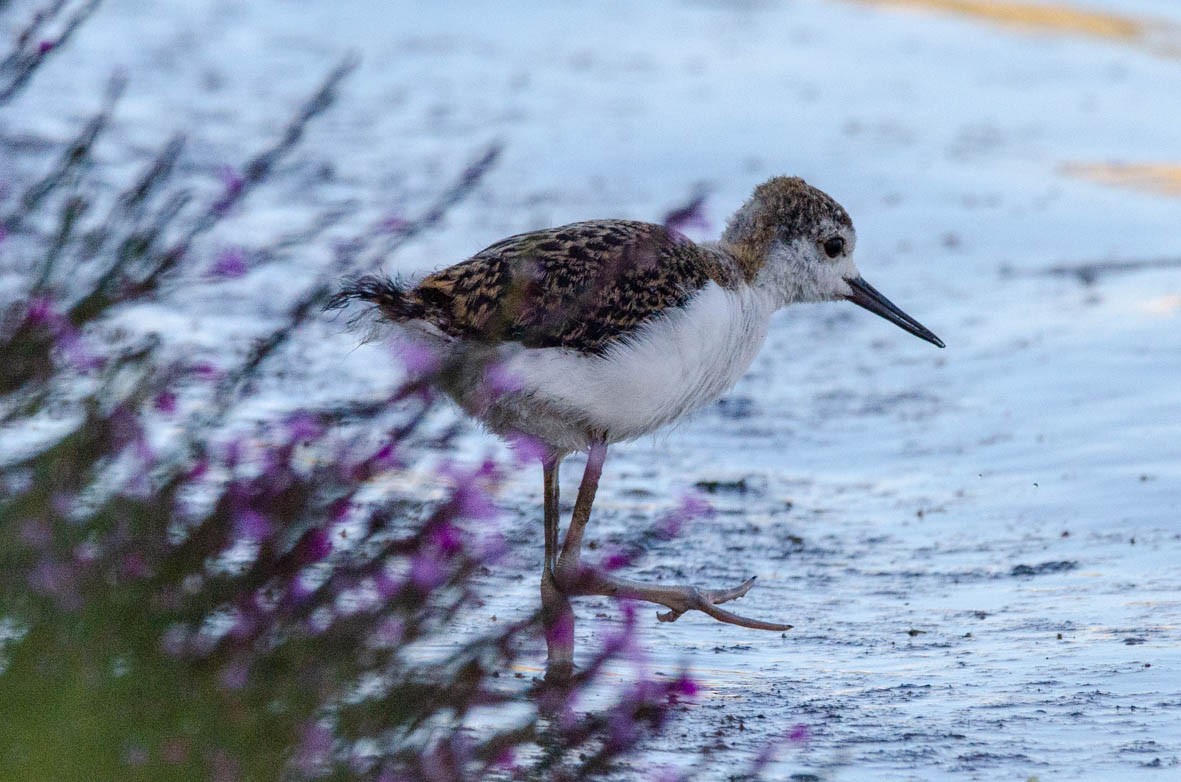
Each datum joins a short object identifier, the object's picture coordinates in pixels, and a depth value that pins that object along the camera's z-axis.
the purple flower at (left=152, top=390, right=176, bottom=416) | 6.06
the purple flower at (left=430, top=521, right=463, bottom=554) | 5.65
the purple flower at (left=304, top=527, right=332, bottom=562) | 5.59
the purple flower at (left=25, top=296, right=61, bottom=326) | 5.85
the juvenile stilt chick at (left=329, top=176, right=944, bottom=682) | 9.54
